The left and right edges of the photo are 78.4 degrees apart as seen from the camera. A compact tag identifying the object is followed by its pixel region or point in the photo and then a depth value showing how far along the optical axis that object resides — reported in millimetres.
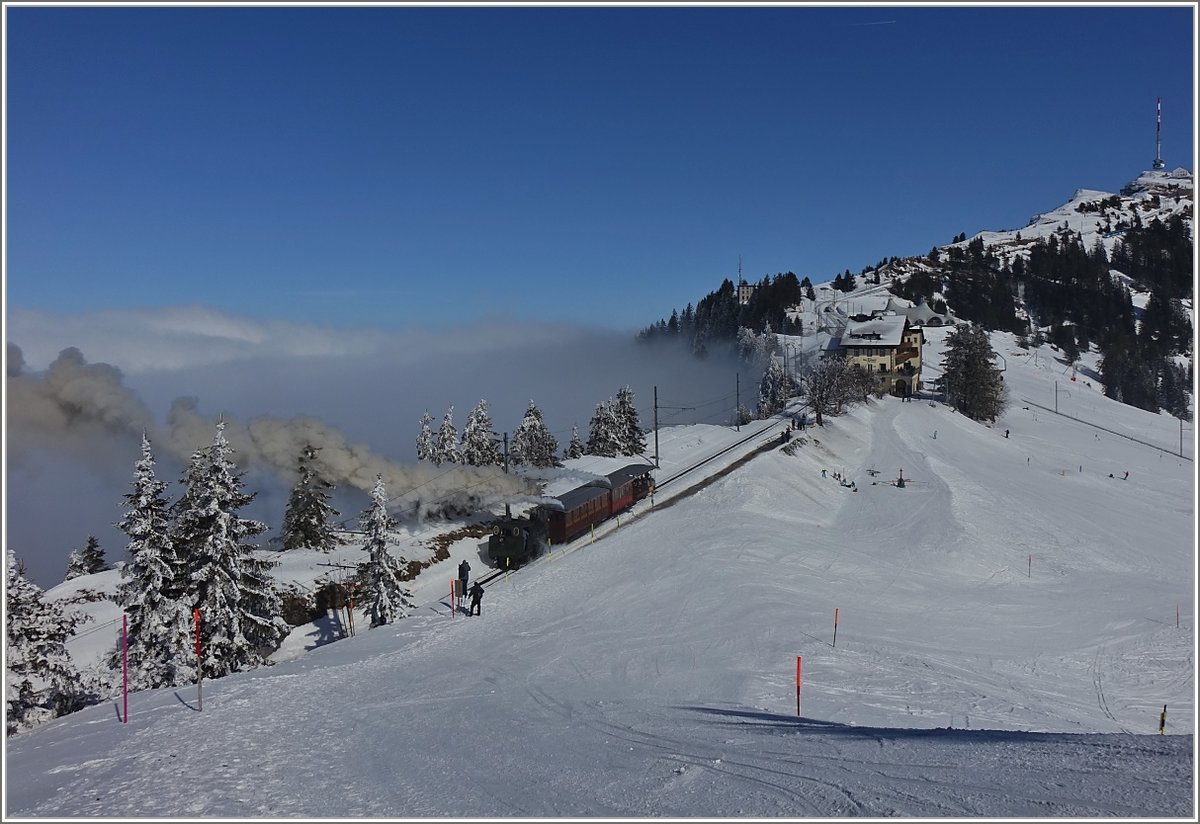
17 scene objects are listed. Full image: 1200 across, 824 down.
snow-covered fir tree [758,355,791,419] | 106750
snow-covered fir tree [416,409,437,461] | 71438
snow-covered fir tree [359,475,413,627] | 28594
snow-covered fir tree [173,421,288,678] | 24672
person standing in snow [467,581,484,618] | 26603
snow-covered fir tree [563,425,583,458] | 79088
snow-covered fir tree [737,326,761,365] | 155188
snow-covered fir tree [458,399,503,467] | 68188
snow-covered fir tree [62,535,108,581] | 55656
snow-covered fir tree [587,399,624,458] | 73650
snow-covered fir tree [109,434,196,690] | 23875
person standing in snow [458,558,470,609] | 28634
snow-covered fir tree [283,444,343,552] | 40034
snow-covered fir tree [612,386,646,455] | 75250
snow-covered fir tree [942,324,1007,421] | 98000
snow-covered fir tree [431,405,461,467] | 69750
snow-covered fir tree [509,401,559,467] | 72062
